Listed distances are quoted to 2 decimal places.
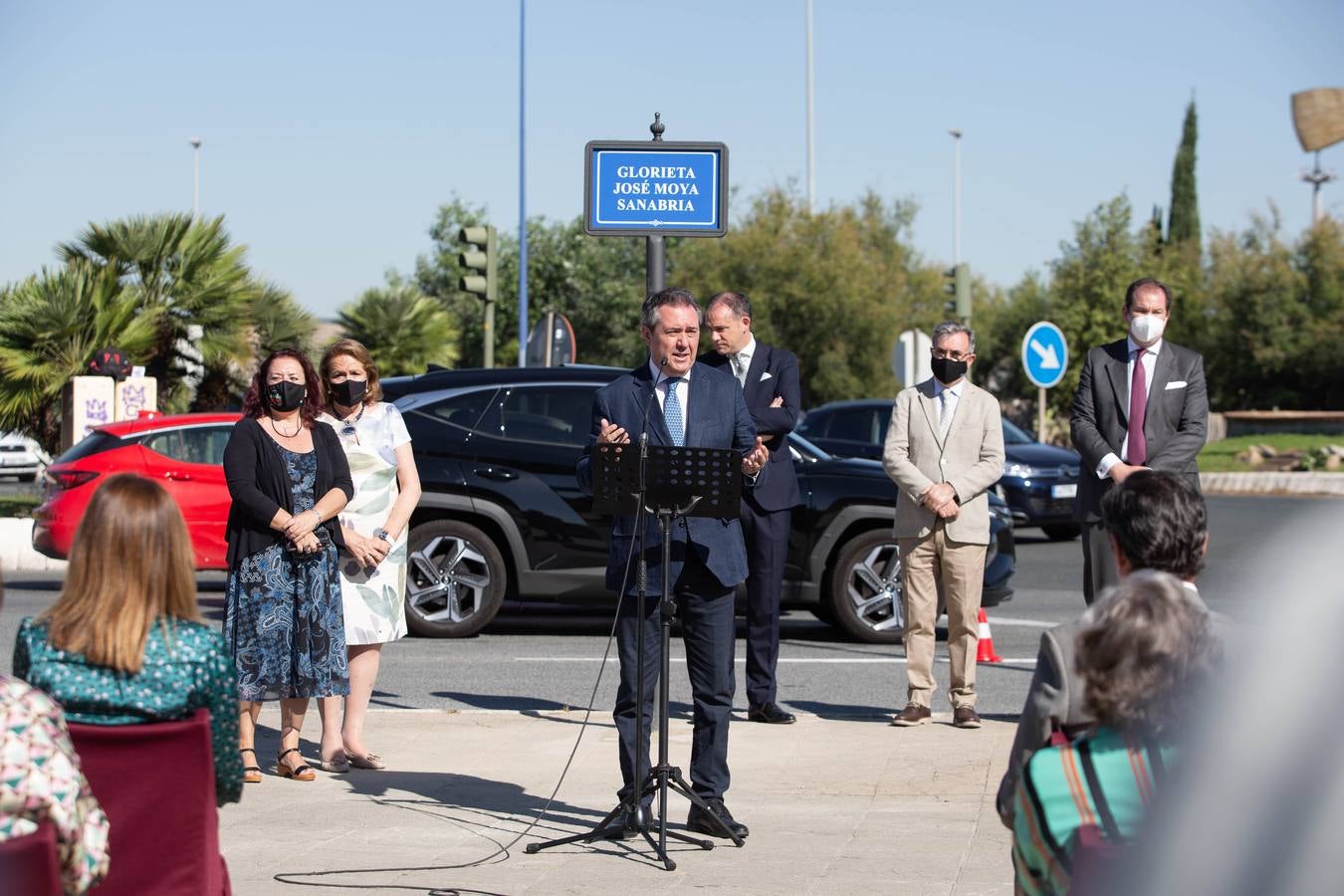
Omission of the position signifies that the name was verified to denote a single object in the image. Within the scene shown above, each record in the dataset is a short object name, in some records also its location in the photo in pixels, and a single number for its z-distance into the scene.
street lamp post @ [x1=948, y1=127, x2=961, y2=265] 63.03
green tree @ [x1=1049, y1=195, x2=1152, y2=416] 44.88
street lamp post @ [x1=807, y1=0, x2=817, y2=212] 48.41
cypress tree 76.00
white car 40.66
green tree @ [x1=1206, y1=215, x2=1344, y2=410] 45.69
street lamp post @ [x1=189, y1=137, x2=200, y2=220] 62.64
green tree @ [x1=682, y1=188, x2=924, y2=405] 40.06
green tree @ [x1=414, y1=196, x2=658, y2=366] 47.31
